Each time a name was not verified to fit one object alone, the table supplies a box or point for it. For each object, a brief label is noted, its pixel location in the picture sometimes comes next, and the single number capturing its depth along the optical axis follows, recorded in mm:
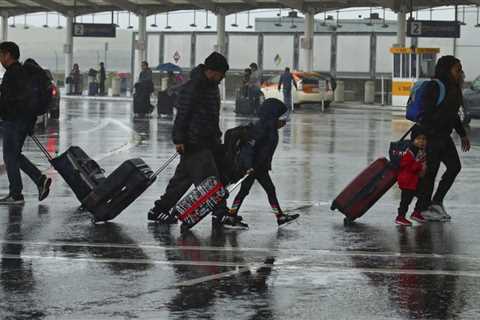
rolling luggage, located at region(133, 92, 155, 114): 40344
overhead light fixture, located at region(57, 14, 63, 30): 75750
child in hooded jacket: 12586
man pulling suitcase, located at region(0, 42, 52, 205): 13742
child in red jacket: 12648
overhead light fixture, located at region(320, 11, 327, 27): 66244
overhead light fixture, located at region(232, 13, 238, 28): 66500
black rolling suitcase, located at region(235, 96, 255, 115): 41906
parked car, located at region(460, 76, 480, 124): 37969
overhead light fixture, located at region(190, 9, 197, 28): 66988
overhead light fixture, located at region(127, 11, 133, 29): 71625
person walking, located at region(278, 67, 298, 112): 46000
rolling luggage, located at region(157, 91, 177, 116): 39969
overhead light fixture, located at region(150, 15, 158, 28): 68938
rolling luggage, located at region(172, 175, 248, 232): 11617
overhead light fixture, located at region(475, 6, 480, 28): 56078
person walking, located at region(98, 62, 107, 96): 66500
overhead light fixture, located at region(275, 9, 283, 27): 65962
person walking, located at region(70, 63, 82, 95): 66750
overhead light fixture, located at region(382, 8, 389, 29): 63869
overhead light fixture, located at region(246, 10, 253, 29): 67262
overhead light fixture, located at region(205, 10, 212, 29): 68575
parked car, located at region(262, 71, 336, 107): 50719
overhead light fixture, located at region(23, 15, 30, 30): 85850
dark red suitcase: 12602
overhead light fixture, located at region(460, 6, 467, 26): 55444
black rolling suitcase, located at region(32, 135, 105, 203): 13320
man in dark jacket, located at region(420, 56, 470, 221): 12992
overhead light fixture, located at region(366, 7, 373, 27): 64062
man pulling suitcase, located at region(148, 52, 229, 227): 11992
